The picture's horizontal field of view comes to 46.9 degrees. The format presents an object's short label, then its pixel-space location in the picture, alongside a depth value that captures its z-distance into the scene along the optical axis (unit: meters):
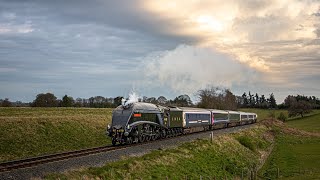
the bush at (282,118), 143.62
